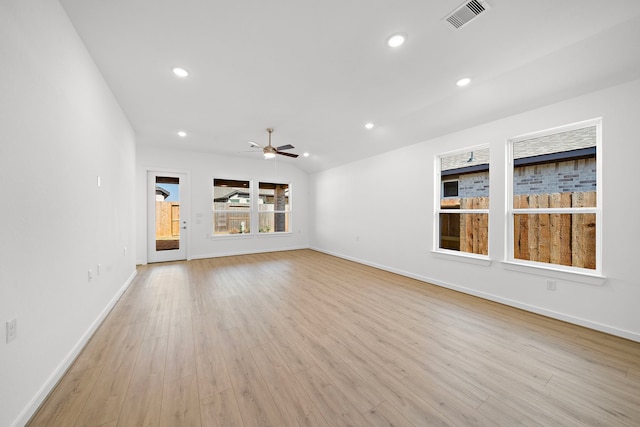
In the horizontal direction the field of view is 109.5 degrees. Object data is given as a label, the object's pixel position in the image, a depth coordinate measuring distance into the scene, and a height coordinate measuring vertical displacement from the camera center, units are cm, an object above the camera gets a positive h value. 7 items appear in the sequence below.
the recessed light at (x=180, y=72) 267 +169
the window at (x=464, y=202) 378 +19
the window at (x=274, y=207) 757 +19
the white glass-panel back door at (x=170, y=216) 601 -9
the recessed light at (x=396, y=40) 211 +165
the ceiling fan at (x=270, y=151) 429 +121
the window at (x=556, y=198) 276 +20
